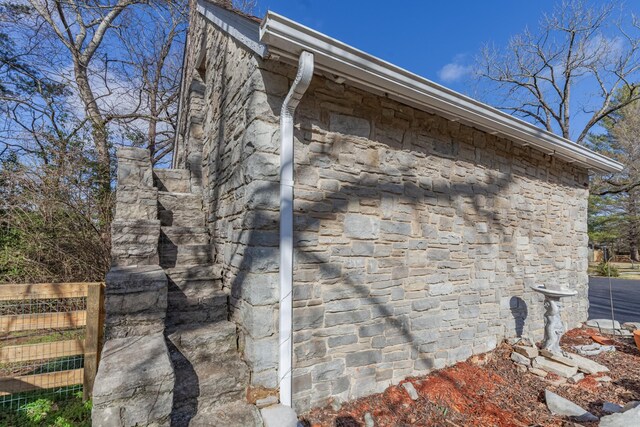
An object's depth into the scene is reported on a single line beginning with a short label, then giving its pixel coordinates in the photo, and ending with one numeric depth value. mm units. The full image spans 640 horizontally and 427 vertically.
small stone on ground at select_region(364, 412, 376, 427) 2342
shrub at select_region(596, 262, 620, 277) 13609
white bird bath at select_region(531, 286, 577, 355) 3797
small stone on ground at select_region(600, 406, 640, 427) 2061
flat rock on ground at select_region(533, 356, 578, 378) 3428
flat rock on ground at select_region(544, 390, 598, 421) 2633
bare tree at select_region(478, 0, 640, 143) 9828
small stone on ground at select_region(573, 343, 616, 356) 4127
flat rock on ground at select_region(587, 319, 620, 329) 5184
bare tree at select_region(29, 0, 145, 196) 7125
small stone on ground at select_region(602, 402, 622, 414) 2726
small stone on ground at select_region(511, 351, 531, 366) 3617
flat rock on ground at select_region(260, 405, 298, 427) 2010
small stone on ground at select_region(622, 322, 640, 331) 5032
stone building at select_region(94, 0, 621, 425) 2205
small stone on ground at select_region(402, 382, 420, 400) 2750
